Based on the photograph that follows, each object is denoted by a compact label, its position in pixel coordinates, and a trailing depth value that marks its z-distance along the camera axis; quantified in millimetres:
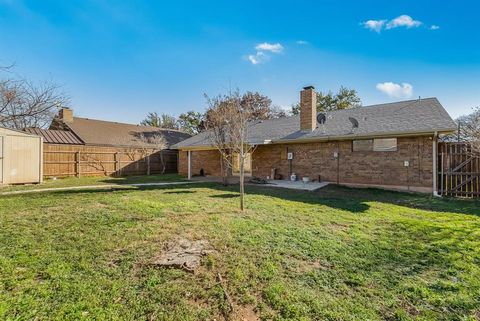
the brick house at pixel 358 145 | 10453
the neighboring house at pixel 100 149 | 16469
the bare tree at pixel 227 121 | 7974
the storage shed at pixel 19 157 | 11156
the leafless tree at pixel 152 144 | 20900
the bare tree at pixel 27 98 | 15188
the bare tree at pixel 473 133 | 9125
